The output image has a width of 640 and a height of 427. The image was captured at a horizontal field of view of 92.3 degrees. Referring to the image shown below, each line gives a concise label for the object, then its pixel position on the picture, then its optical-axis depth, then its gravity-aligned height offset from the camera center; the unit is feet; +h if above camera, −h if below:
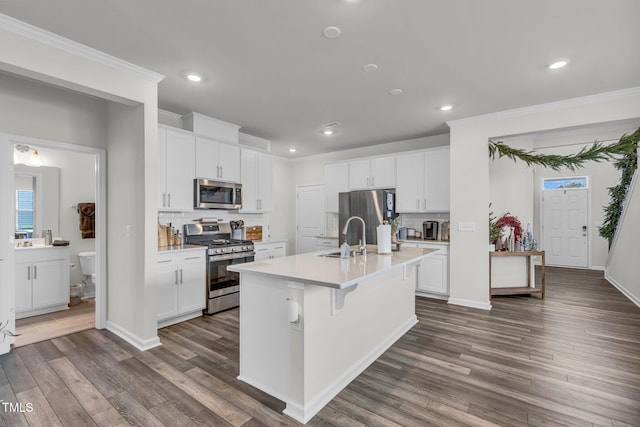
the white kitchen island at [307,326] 6.57 -2.75
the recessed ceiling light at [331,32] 7.48 +4.47
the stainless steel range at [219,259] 13.08 -2.09
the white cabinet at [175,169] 12.54 +1.83
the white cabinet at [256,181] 16.12 +1.73
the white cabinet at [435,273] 15.30 -3.03
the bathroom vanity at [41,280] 12.50 -2.88
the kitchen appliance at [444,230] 16.66 -0.92
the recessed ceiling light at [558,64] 9.09 +4.48
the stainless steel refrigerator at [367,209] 17.26 +0.23
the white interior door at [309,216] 22.11 -0.23
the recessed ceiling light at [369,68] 9.32 +4.48
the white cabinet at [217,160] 13.89 +2.48
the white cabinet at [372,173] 17.90 +2.43
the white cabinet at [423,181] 16.15 +1.74
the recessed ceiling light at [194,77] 9.93 +4.47
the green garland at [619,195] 15.79 +1.06
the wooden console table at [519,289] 15.21 -3.87
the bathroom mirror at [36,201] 14.71 +0.55
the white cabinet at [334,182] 19.76 +2.05
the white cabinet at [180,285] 11.45 -2.86
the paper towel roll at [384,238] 10.21 -0.85
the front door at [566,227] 23.82 -1.06
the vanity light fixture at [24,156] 14.19 +2.63
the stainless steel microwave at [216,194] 13.70 +0.86
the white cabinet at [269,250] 15.88 -2.00
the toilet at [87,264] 15.61 -2.63
